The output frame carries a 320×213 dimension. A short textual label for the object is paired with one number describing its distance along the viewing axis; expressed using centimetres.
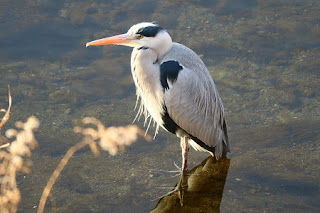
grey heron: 902
